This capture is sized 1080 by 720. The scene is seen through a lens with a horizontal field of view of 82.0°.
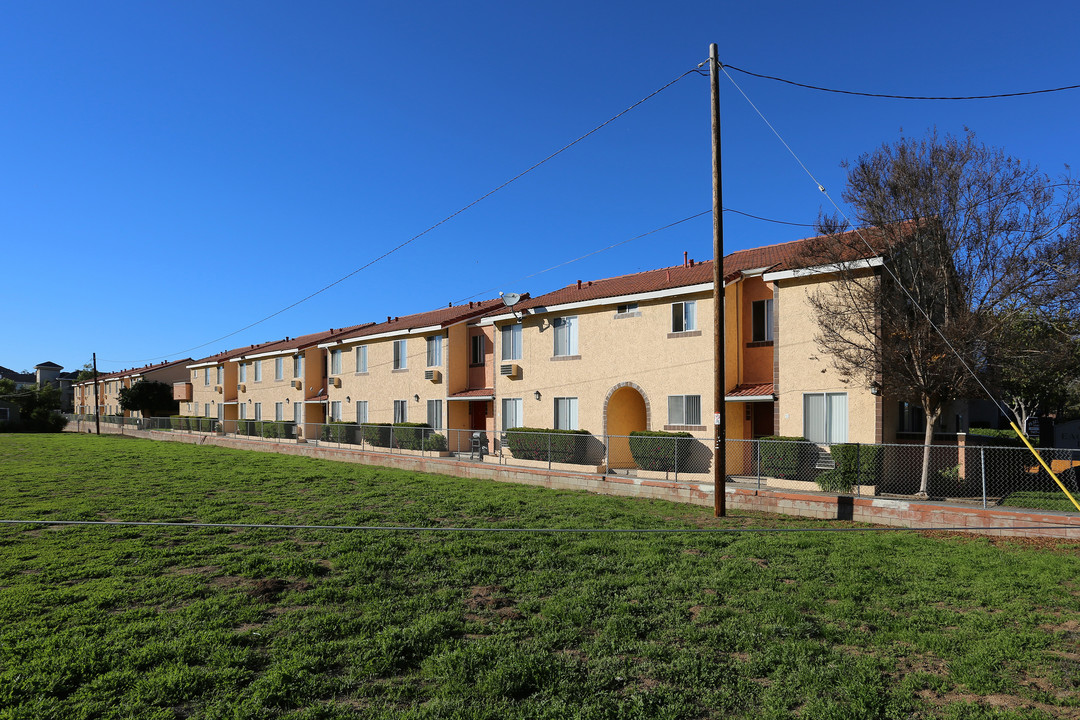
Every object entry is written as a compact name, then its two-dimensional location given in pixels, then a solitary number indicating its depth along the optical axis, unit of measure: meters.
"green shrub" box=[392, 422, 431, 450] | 25.02
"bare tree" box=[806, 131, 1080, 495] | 13.53
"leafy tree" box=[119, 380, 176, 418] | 56.50
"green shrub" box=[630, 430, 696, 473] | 17.92
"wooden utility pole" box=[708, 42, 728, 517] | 13.05
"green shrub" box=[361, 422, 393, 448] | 26.55
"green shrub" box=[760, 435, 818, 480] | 15.42
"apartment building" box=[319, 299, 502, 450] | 27.89
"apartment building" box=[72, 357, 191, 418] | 64.00
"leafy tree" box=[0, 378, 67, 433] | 56.91
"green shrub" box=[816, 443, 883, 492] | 13.98
